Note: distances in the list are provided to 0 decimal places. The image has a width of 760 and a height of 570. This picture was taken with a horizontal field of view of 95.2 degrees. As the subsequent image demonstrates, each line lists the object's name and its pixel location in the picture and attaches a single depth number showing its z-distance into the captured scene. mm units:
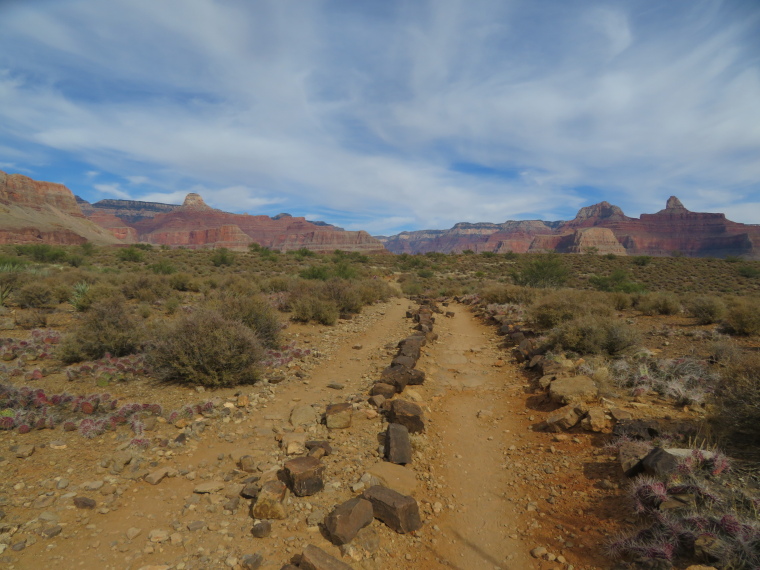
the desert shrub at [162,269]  23656
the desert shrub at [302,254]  46781
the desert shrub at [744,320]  9016
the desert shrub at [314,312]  12078
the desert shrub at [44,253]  29094
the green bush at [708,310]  10859
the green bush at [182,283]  16750
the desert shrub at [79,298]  10883
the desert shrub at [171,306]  11906
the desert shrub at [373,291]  16984
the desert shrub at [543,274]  22078
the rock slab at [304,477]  3721
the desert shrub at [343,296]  14219
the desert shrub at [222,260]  34609
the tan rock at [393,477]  4074
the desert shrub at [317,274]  21719
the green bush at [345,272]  23109
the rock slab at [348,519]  3162
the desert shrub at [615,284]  22338
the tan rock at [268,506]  3391
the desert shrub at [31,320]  9062
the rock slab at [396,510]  3381
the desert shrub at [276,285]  16375
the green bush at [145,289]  13273
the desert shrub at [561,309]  10625
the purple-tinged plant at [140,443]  4348
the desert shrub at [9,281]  12170
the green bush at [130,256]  33872
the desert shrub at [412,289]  23609
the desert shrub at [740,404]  3688
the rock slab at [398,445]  4531
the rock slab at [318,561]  2740
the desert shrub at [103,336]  6930
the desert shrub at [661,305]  13120
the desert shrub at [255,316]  8586
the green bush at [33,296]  11109
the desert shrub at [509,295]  16391
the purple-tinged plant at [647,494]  3045
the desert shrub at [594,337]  7871
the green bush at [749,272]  33616
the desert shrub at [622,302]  14867
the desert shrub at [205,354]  6293
